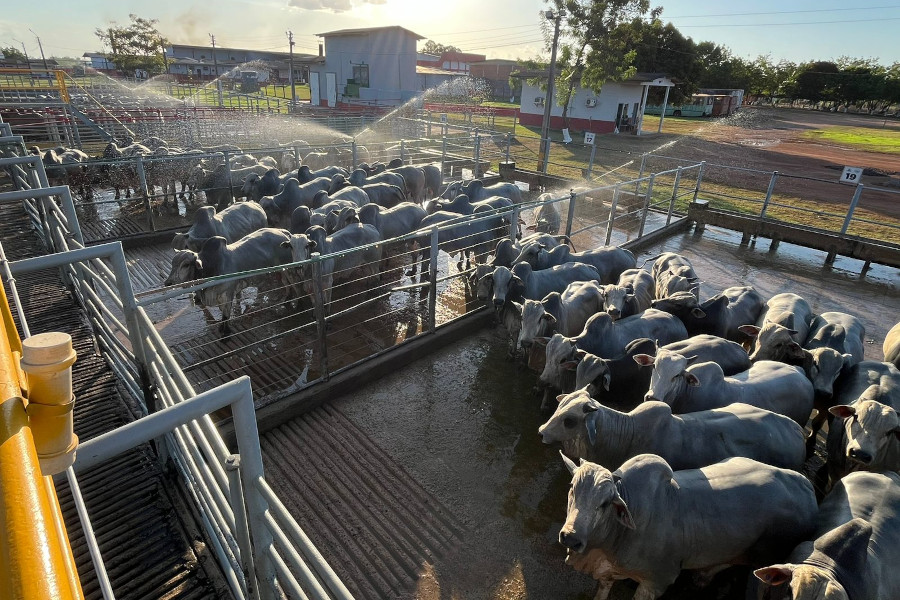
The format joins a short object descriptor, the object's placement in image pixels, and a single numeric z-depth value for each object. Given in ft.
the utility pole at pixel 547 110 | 54.80
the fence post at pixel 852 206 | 36.09
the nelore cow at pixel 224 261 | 22.99
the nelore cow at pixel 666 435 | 14.12
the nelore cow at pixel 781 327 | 19.04
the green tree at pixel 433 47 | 410.70
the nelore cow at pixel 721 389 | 16.02
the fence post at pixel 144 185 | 33.88
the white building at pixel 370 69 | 124.67
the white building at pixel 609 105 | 107.86
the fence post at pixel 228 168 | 40.16
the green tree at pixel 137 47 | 178.70
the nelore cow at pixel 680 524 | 11.79
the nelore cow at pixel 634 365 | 17.13
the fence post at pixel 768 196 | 39.55
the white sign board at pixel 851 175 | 36.94
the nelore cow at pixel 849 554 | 9.69
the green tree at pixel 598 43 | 99.76
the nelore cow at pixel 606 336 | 18.08
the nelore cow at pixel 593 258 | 26.66
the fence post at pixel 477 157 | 53.13
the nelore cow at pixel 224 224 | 28.14
